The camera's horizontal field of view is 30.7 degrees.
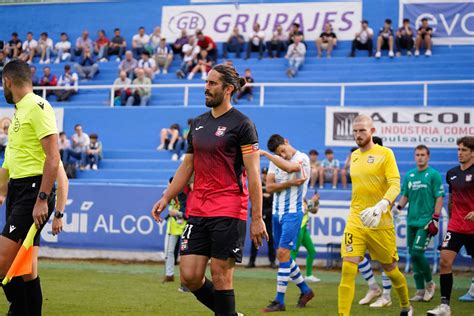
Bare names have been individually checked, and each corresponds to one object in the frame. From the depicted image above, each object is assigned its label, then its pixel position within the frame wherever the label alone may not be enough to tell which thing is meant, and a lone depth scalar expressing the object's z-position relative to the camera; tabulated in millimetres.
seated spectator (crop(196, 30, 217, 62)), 29234
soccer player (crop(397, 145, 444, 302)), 13211
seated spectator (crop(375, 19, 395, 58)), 27188
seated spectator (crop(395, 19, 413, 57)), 27125
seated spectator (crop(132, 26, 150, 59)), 30656
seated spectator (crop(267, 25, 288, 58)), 28891
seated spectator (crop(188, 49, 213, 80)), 28109
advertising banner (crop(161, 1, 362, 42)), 29812
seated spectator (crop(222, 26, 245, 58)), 29500
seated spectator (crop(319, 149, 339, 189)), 21266
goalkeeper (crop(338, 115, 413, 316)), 9867
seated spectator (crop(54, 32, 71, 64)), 31500
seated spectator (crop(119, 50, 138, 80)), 28703
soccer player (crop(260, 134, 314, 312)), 12023
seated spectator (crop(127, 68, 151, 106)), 26812
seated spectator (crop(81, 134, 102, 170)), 24484
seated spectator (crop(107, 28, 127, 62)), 30797
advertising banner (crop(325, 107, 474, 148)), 22203
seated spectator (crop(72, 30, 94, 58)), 31219
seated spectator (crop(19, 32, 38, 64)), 31500
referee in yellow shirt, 7652
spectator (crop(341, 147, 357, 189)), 21172
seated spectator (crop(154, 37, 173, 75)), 29422
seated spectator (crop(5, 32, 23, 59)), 31391
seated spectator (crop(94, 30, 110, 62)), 30891
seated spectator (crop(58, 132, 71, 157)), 24191
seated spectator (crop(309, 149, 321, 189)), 21266
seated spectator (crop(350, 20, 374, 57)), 27922
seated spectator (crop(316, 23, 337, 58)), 28453
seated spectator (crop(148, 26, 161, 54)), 30500
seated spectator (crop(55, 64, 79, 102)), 28203
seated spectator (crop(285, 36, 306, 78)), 27469
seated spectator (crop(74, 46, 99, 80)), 29906
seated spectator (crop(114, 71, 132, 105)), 27073
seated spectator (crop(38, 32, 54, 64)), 31475
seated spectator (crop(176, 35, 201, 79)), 28612
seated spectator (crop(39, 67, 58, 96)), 28827
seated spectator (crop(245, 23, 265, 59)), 29064
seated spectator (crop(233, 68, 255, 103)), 25884
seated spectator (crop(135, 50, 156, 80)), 28406
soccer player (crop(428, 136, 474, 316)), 11430
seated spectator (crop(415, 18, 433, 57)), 26953
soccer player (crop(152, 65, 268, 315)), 7703
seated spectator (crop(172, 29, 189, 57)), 30078
